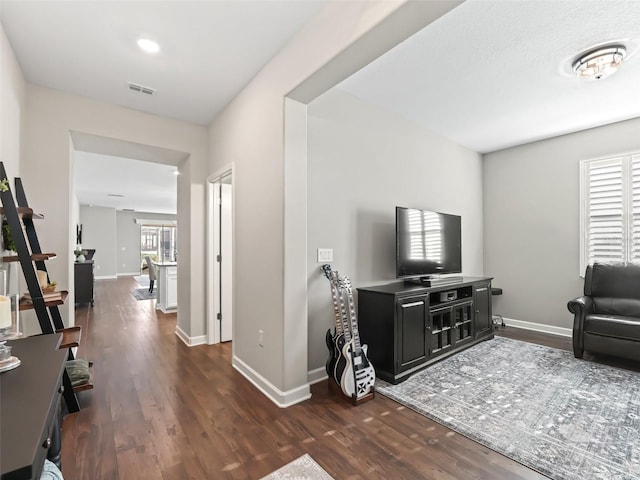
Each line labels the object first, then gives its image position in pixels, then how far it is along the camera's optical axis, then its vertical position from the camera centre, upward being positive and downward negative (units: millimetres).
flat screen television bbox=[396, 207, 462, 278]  3205 -46
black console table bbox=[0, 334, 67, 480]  714 -511
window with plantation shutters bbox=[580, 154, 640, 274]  3766 +384
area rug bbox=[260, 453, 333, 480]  1625 -1283
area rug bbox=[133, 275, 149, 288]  9759 -1470
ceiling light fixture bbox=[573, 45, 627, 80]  2396 +1461
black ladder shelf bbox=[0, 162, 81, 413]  1960 -147
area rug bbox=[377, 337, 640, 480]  1771 -1285
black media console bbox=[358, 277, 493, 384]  2736 -855
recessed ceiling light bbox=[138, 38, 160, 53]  2305 +1513
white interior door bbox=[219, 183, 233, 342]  3971 -318
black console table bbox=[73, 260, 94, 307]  6363 -896
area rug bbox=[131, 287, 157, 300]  7438 -1440
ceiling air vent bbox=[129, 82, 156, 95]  2904 +1475
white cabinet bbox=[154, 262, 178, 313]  5680 -918
